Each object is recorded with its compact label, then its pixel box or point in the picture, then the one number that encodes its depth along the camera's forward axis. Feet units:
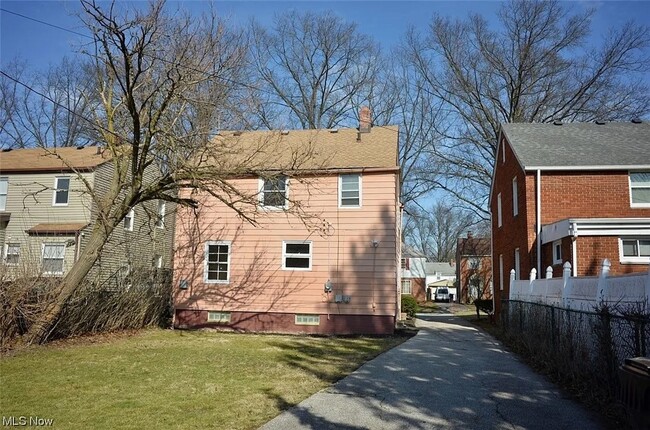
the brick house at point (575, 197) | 49.19
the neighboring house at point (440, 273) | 242.15
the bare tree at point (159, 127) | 42.98
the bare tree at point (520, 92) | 105.91
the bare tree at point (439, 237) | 252.83
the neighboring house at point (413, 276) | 194.90
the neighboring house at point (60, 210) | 72.43
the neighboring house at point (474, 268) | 166.53
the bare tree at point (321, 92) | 123.54
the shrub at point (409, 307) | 84.84
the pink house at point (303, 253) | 56.18
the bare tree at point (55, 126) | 115.63
